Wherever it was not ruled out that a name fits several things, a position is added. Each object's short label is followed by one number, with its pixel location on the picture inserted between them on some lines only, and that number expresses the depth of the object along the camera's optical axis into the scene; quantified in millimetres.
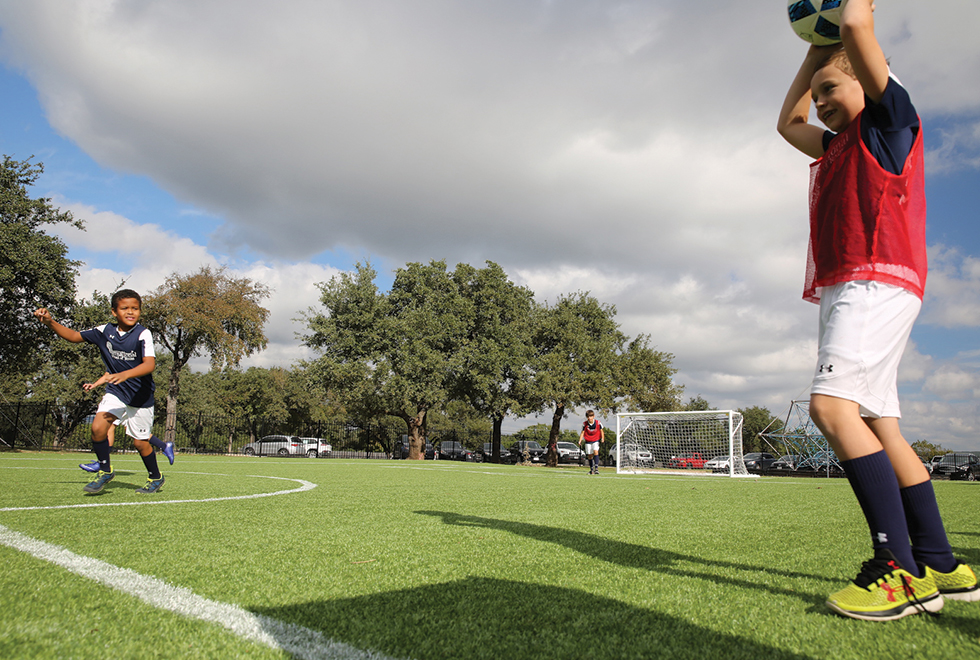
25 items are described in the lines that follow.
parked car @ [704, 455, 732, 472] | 21872
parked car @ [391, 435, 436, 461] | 44094
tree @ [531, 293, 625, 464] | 34406
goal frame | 19577
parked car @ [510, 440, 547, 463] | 45269
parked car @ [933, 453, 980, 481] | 29078
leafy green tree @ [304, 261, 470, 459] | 31625
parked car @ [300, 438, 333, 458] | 42659
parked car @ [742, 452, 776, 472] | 36000
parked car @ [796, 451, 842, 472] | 28766
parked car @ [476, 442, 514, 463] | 45375
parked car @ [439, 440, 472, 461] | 48334
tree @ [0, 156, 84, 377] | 20734
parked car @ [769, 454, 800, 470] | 33406
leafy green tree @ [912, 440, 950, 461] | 61144
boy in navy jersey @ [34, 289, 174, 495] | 5520
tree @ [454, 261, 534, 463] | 34344
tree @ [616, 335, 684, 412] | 36406
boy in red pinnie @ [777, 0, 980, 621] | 2068
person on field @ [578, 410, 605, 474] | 16484
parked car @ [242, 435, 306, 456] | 42812
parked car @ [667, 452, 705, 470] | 23750
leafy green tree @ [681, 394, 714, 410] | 64575
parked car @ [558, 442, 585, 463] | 45303
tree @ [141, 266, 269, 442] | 28578
